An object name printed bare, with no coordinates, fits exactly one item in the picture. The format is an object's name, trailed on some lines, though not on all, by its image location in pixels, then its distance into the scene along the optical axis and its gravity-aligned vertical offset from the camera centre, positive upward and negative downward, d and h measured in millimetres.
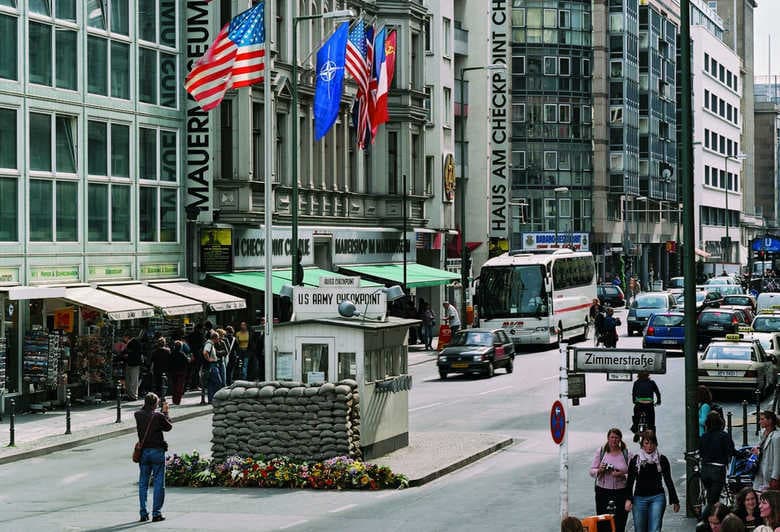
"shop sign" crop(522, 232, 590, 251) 97375 +1507
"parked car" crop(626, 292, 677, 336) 61125 -2032
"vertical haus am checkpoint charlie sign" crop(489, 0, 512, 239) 70562 +6410
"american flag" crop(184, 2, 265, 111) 31328 +4551
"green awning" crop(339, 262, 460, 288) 54812 -433
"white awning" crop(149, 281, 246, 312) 38875 -855
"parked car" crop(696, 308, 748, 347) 50844 -2270
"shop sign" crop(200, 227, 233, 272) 42031 +489
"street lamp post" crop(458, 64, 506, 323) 55688 +497
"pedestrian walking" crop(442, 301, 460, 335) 53428 -2112
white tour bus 54625 -1388
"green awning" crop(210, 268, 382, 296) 42344 -444
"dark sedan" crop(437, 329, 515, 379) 42344 -2751
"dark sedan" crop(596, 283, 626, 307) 79875 -1883
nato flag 35375 +4628
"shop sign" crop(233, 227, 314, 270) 43909 +546
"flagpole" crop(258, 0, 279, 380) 29469 +1588
